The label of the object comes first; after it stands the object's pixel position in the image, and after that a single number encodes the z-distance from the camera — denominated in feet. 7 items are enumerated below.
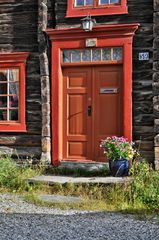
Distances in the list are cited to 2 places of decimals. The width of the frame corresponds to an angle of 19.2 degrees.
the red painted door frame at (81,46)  31.45
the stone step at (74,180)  27.32
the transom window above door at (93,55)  32.12
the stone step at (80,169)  31.12
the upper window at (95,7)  32.04
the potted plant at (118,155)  29.30
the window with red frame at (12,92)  34.60
